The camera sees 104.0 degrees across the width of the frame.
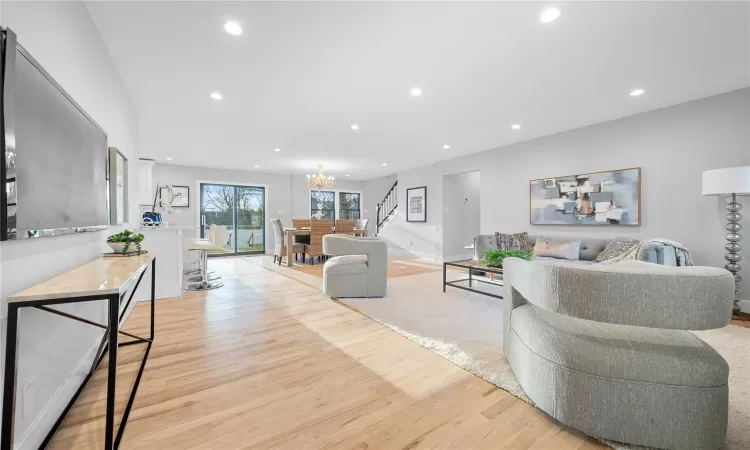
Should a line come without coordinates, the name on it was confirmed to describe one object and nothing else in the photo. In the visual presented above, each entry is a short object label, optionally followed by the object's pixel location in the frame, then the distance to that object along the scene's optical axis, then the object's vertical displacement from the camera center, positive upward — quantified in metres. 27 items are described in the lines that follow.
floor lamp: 2.95 +0.29
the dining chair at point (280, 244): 6.83 -0.55
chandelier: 7.20 +1.00
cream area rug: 1.68 -1.00
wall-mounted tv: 1.12 +0.32
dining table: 6.54 -0.33
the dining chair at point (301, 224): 7.01 -0.07
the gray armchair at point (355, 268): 3.75 -0.61
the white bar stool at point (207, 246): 4.40 -0.38
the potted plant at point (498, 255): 3.50 -0.42
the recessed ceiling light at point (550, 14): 2.04 +1.48
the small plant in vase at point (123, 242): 2.28 -0.16
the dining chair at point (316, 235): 6.60 -0.32
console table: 1.05 -0.31
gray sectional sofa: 3.22 -0.38
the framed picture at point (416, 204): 7.95 +0.46
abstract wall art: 4.19 +0.35
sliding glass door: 8.32 +0.22
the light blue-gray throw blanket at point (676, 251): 3.29 -0.35
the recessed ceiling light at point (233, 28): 2.20 +1.49
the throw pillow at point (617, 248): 3.75 -0.36
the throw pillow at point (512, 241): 5.12 -0.36
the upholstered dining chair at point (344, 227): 7.08 -0.15
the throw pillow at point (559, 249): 4.37 -0.44
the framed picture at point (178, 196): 7.69 +0.68
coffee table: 3.51 -0.90
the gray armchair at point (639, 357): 1.17 -0.60
